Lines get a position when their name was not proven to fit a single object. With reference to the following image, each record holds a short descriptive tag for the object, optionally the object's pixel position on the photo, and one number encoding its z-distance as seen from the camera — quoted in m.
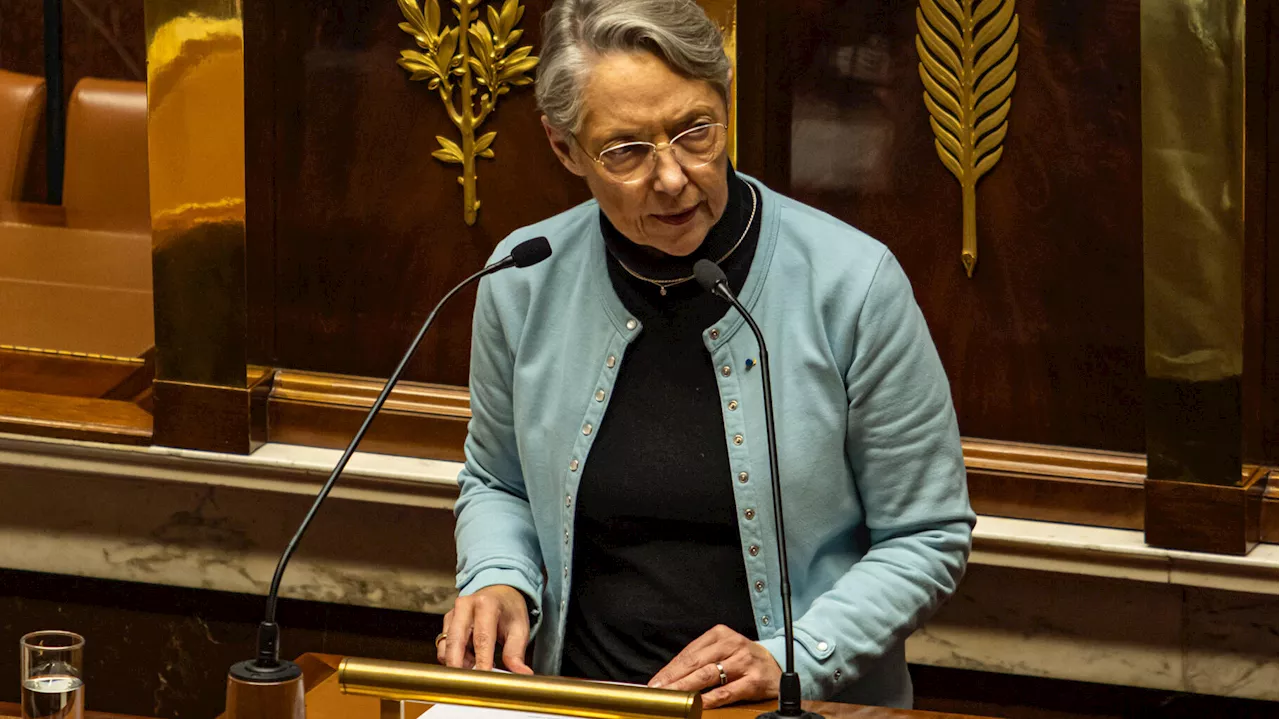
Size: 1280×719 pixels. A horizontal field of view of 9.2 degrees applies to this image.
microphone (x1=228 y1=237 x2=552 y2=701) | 6.91
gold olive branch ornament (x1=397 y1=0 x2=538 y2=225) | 8.15
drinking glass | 6.97
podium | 7.05
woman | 7.22
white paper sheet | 7.00
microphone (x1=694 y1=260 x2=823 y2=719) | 6.88
